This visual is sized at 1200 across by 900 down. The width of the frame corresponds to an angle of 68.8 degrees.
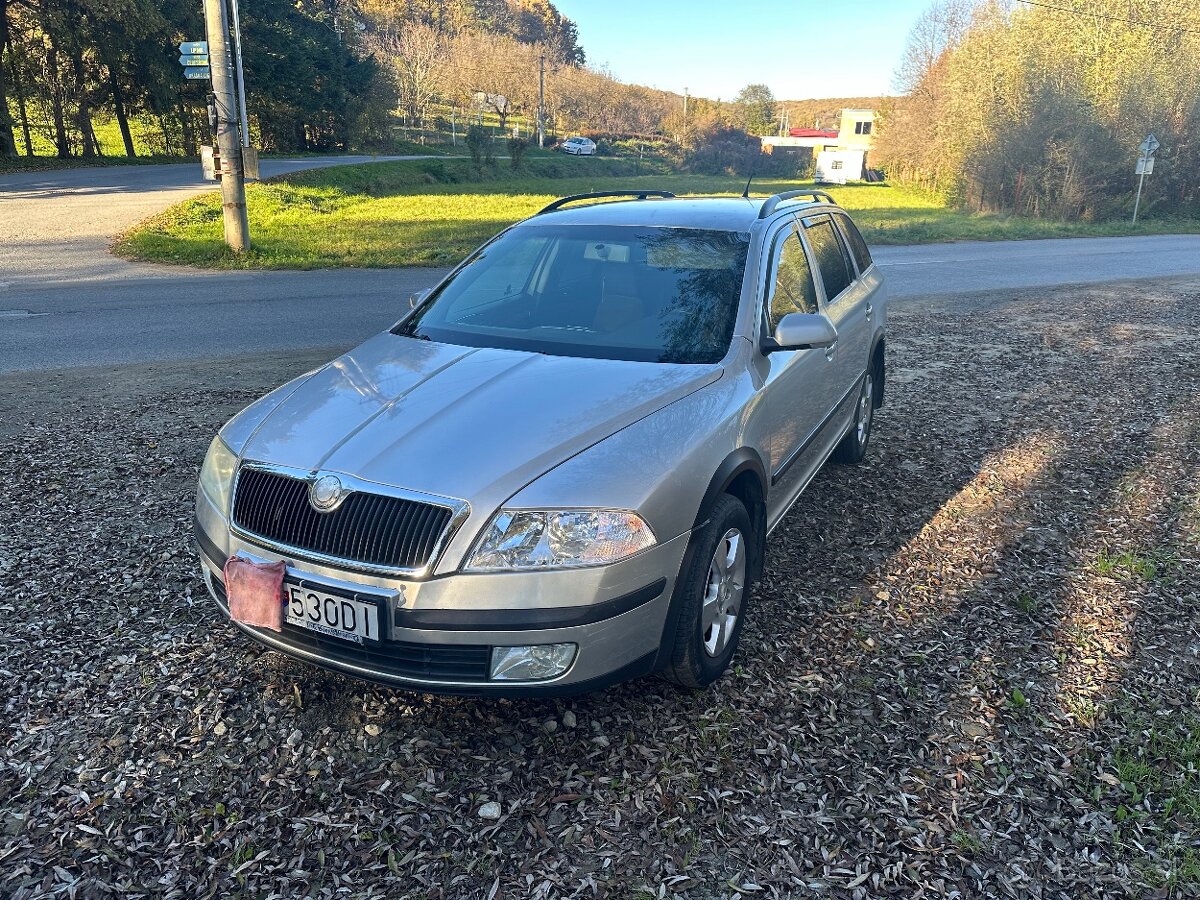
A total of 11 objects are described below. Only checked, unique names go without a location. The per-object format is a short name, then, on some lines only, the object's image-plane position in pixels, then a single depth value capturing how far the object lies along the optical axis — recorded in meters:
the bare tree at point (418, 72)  62.88
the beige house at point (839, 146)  69.12
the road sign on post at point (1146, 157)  27.23
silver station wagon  2.71
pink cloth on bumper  2.85
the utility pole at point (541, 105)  69.17
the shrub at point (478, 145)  43.06
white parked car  65.25
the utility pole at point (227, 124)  12.74
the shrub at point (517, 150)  47.41
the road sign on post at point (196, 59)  12.87
